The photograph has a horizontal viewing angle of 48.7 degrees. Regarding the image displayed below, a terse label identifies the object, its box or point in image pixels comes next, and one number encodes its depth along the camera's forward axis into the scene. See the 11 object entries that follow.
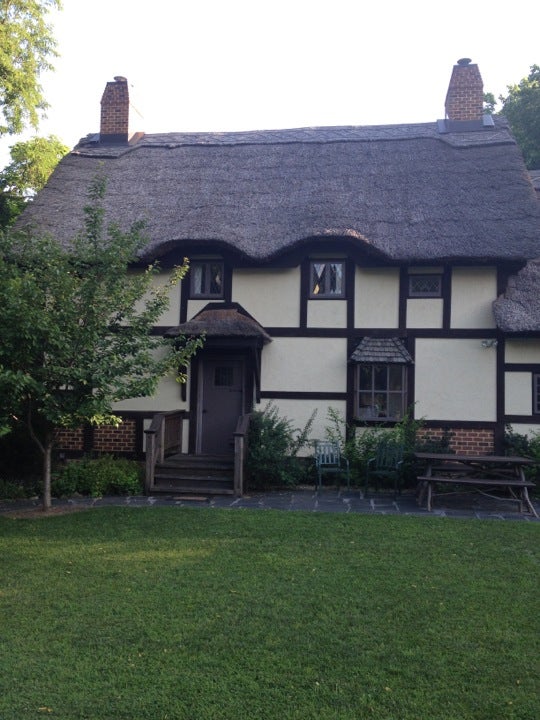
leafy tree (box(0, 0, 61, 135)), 13.88
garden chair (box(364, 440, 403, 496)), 9.64
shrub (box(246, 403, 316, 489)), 9.97
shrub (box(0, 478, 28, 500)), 9.41
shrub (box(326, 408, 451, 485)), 10.15
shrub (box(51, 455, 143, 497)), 9.63
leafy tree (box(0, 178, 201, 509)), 7.40
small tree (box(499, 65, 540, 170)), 21.80
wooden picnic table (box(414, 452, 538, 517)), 8.48
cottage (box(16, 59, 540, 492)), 10.41
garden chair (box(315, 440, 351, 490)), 9.99
